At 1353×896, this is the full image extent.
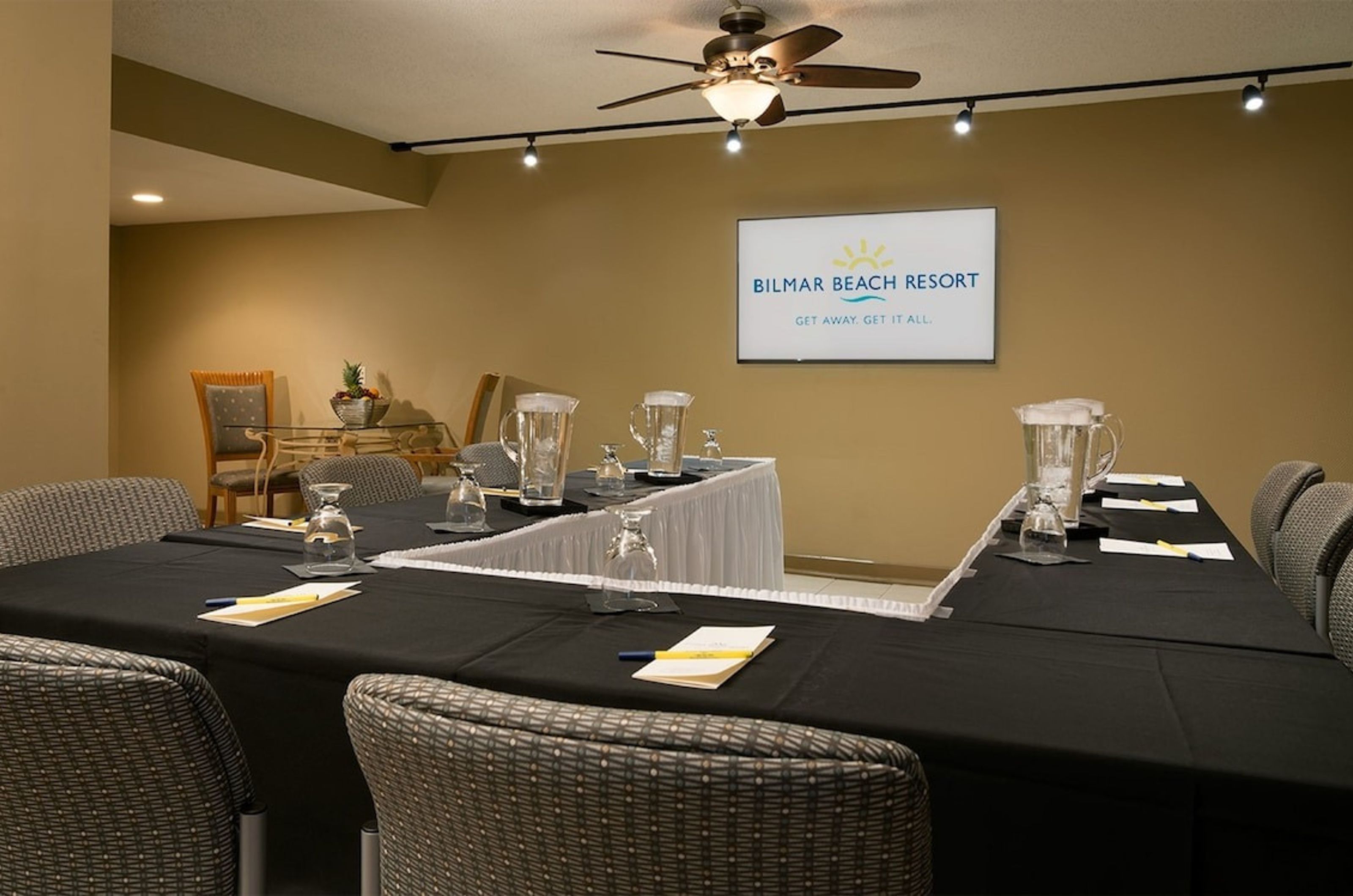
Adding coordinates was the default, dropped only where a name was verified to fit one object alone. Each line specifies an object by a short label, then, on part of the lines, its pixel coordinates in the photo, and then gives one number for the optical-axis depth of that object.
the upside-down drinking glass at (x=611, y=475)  3.31
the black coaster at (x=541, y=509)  2.83
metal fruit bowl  6.47
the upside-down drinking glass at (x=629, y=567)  1.71
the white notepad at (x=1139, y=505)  3.04
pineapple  6.75
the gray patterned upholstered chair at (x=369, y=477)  3.18
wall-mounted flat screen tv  5.70
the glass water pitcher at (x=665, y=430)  3.71
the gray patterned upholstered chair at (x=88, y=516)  2.27
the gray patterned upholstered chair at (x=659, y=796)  0.74
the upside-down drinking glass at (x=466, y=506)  2.55
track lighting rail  4.78
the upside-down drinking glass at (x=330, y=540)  2.01
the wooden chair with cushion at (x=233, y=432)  6.30
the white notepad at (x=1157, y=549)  2.25
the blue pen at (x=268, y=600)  1.70
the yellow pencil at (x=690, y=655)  1.38
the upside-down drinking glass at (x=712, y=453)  4.38
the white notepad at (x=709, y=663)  1.29
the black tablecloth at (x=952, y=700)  1.02
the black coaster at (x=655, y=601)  1.68
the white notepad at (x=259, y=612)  1.60
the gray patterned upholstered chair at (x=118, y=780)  0.99
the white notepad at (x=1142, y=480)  3.73
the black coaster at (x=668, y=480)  3.62
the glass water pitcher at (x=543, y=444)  2.86
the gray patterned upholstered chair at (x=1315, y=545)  2.41
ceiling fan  3.71
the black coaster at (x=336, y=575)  1.97
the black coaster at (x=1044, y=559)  2.14
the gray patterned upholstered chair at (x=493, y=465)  4.35
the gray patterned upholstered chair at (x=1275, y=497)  3.19
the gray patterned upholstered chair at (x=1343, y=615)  1.83
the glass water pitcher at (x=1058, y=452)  2.51
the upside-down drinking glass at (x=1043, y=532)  2.18
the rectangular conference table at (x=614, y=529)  2.39
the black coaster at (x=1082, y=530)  2.48
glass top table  6.41
